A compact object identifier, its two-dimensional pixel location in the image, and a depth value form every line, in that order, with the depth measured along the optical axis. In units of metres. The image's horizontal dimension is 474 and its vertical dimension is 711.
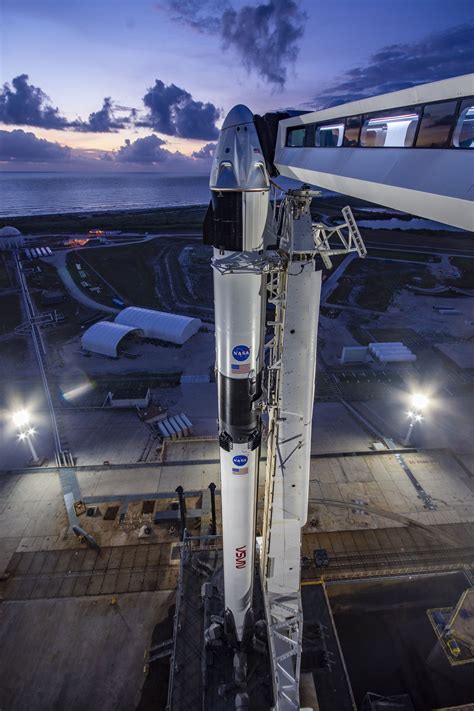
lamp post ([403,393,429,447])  29.34
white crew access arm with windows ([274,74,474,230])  6.94
